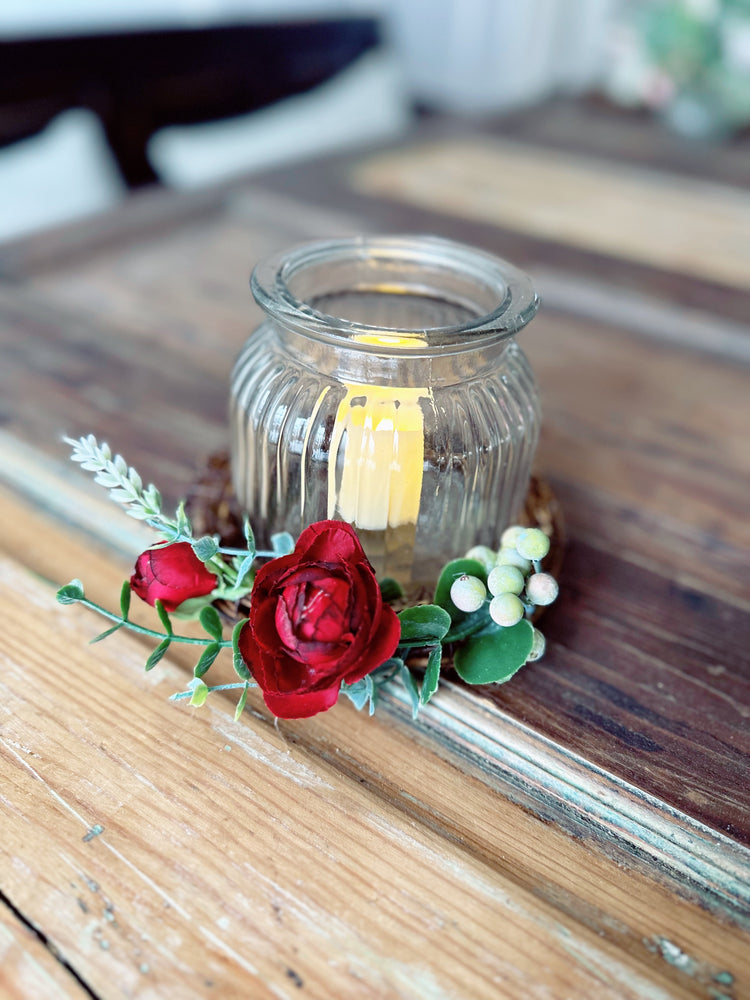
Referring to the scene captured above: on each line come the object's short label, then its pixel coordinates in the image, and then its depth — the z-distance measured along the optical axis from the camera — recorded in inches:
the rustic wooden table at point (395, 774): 11.4
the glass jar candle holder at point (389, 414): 14.3
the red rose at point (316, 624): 11.7
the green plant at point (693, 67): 57.7
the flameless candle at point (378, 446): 14.3
